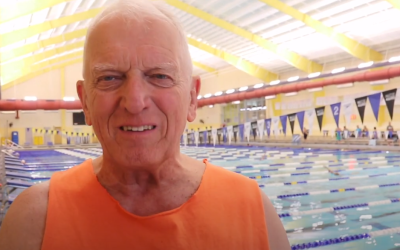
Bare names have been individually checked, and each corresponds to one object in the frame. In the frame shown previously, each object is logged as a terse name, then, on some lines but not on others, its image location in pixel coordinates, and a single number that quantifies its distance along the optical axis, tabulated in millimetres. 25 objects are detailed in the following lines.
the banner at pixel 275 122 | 13594
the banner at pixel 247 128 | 14809
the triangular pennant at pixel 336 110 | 10757
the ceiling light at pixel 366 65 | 13828
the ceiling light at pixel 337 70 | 14672
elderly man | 899
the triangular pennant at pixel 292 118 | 12281
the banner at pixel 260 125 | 13883
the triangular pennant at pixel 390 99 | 8594
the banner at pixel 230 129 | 16719
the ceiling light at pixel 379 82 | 13106
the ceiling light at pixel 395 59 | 12875
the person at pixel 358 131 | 15907
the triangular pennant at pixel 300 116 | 11879
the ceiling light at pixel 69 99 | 19333
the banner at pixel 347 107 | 10616
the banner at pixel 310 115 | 12062
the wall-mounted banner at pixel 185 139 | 20170
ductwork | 13316
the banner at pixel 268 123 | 13814
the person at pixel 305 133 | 18173
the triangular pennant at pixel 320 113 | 11389
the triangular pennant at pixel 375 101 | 9297
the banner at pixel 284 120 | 12916
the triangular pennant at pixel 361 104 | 9641
